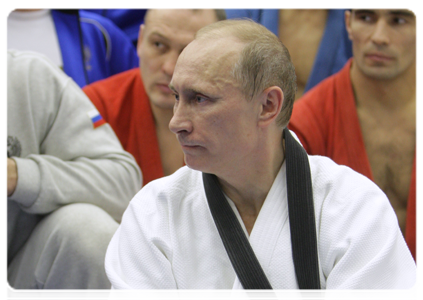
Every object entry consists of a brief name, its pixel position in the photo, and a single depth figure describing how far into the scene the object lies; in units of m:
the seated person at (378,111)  5.67
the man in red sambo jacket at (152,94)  5.61
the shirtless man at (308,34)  7.36
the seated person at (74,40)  6.57
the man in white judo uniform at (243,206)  3.14
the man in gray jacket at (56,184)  4.14
